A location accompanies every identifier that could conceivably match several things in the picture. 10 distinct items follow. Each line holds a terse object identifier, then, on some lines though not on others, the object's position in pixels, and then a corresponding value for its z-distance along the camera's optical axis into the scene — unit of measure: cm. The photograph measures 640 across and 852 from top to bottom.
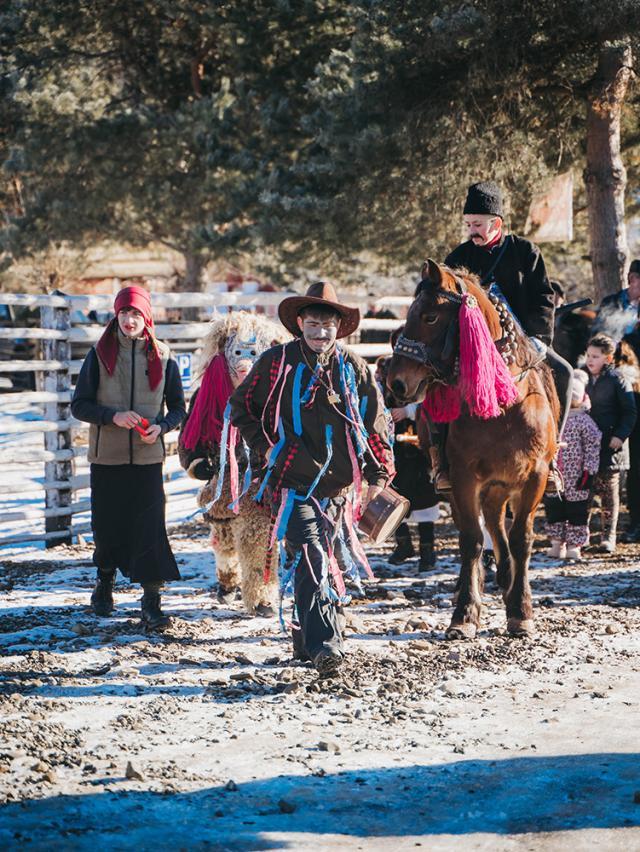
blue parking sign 2403
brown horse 1331
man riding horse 1478
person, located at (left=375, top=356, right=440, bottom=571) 1880
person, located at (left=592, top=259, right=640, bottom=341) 2180
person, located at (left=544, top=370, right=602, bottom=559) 1972
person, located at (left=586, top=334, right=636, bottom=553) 2002
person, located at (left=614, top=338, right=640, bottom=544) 2103
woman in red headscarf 1471
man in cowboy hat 1255
